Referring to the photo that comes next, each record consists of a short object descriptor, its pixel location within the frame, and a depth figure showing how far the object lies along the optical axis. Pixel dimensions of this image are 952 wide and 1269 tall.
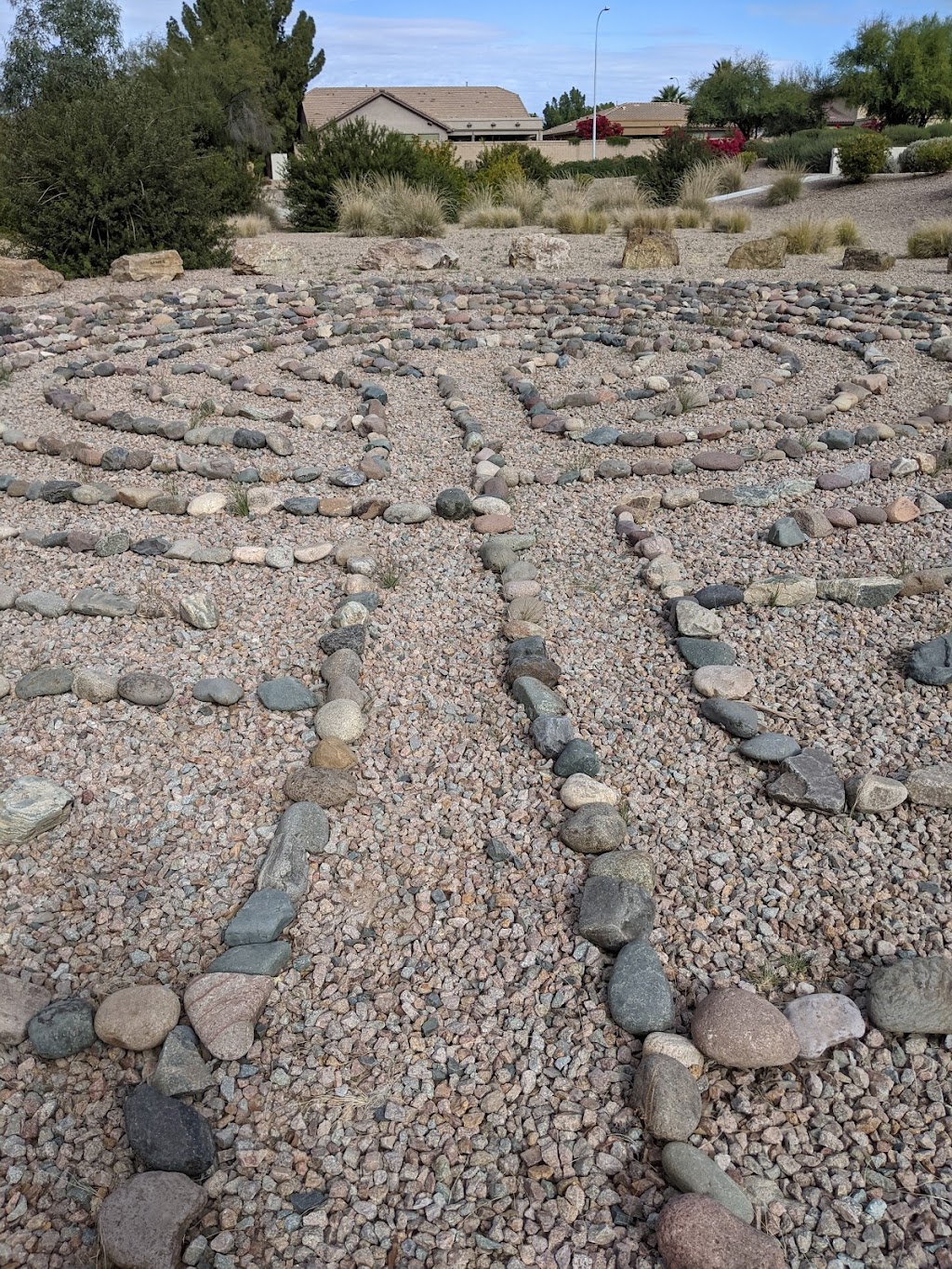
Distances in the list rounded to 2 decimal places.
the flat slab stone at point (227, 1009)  2.75
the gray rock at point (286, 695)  4.39
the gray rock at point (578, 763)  3.88
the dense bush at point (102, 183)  15.02
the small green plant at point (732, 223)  20.11
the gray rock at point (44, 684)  4.40
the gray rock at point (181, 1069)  2.63
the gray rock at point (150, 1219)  2.16
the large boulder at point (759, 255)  15.82
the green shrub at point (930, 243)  16.95
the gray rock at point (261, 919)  3.11
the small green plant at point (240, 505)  6.52
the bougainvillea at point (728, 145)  36.53
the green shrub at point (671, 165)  26.77
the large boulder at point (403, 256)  15.59
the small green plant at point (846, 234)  18.09
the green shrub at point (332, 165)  21.88
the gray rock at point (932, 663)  4.36
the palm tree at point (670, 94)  83.56
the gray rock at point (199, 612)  5.07
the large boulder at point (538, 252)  16.08
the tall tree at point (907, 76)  41.22
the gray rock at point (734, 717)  4.08
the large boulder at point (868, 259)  15.23
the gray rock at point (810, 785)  3.60
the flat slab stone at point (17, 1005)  2.76
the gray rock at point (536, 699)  4.28
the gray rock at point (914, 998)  2.71
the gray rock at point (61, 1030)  2.72
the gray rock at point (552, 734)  4.02
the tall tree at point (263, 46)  37.72
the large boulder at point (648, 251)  15.95
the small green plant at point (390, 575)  5.57
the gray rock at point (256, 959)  2.97
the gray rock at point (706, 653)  4.63
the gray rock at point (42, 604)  5.18
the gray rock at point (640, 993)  2.79
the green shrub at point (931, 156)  26.67
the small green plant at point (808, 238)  17.31
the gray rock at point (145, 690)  4.33
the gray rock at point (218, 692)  4.39
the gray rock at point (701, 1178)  2.27
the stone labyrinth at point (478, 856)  2.37
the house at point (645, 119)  69.62
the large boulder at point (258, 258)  15.70
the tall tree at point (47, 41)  31.02
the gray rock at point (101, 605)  5.18
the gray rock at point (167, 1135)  2.39
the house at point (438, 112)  53.50
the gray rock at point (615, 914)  3.06
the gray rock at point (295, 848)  3.34
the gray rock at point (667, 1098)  2.46
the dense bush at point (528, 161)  29.58
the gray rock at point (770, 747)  3.91
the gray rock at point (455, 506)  6.47
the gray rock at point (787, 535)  5.94
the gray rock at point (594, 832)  3.47
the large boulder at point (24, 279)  14.06
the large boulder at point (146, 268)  14.95
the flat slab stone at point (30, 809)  3.50
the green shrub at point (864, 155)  27.22
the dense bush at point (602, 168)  36.88
